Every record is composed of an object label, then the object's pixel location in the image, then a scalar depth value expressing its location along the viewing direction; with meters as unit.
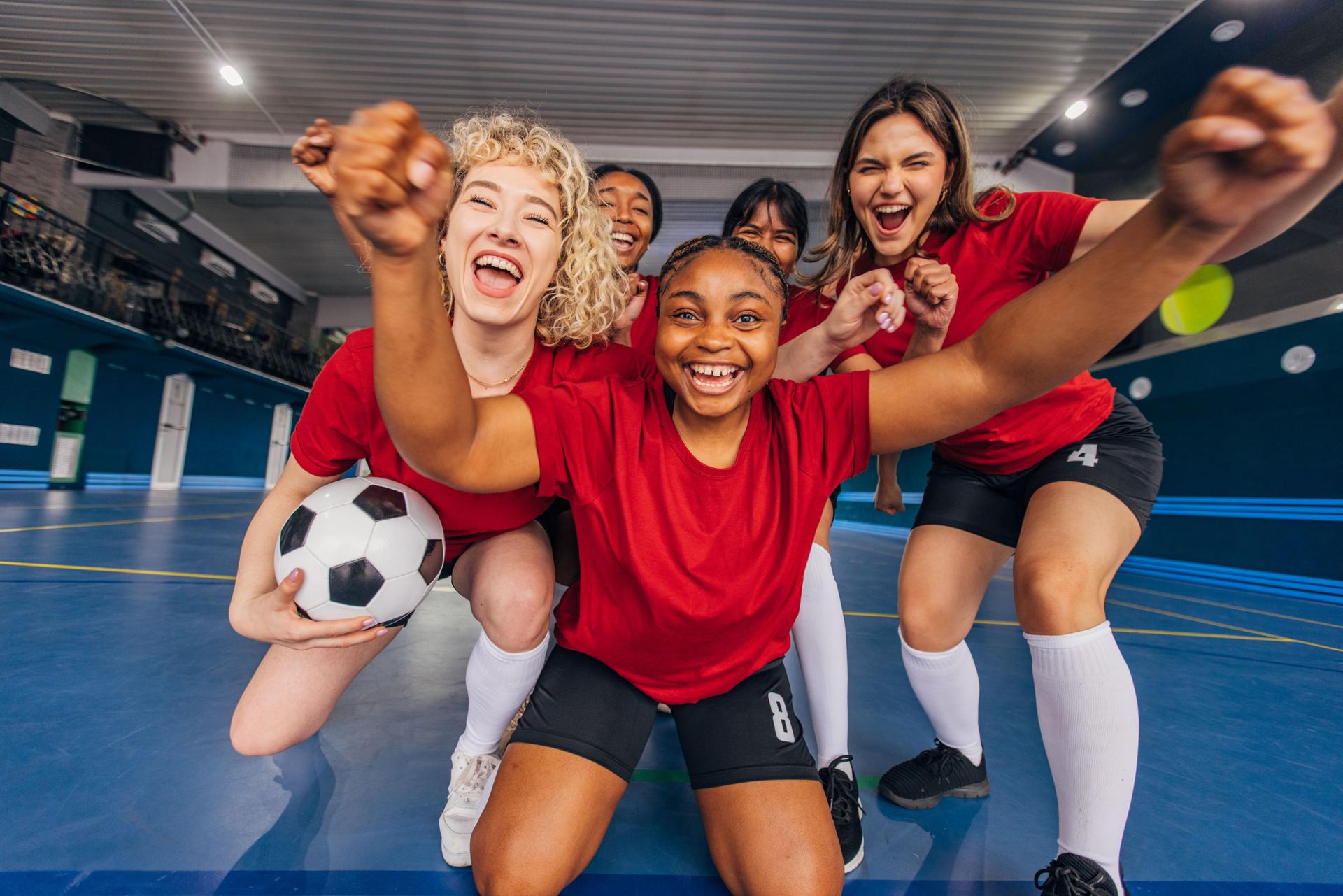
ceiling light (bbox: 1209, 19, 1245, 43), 6.37
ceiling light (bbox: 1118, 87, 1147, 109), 7.42
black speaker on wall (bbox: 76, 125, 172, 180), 9.28
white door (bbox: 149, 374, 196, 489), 13.98
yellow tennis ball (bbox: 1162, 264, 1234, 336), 7.87
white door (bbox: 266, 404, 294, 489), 18.47
